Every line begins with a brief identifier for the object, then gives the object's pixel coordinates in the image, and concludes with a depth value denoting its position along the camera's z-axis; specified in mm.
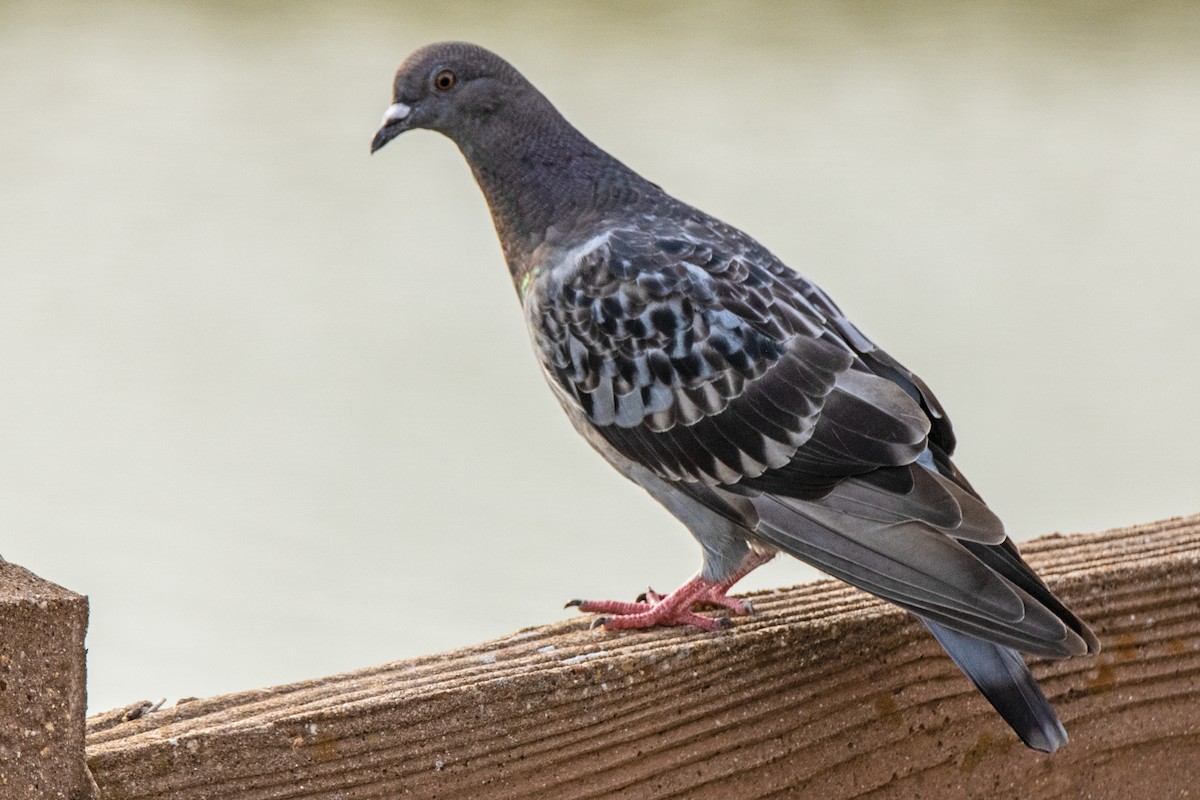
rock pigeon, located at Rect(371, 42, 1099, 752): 7752
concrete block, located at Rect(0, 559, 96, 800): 5611
